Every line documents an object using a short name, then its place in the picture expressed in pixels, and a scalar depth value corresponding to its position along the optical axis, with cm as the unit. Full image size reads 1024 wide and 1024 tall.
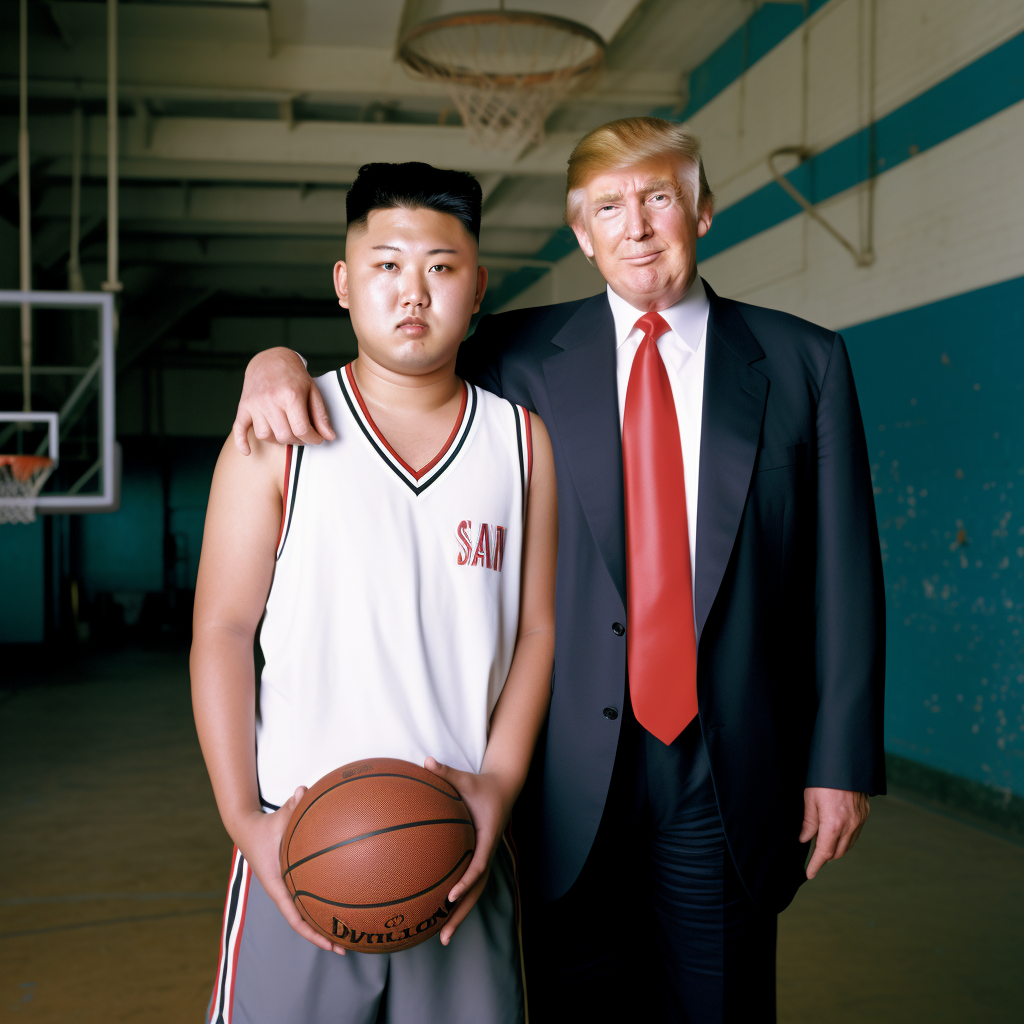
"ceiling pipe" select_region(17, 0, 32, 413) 591
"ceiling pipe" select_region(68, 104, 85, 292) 722
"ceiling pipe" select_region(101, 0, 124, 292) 575
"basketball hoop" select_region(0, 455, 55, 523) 516
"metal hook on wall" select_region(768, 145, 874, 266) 503
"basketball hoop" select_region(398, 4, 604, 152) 476
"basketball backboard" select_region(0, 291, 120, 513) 523
